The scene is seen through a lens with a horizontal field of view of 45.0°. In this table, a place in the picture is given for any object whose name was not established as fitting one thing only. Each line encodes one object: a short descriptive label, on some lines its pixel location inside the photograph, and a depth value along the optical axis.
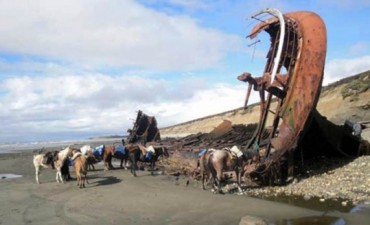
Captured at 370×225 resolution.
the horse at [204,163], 14.20
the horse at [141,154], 19.90
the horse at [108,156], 21.63
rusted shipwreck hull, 13.95
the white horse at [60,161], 17.41
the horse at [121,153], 21.44
